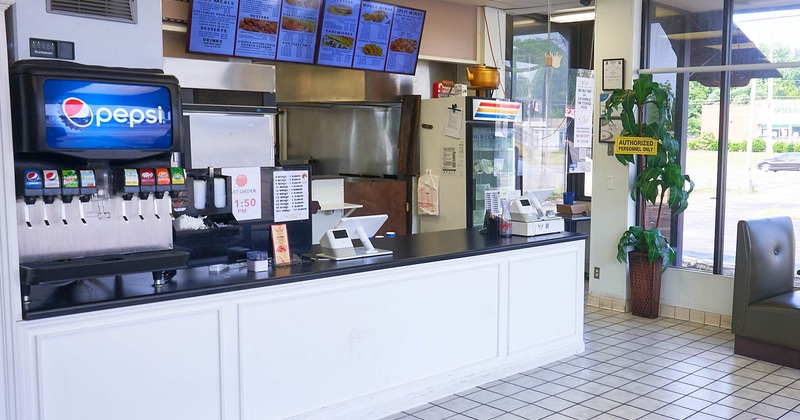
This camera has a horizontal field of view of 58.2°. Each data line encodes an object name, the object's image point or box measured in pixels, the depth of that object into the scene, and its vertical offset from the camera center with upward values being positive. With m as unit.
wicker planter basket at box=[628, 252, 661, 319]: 6.26 -1.14
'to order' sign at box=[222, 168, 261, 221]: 3.86 -0.20
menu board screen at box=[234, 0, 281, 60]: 5.55 +0.99
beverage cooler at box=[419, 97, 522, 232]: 6.93 +0.03
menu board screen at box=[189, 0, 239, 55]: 5.32 +0.97
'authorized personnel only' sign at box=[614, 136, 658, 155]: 6.03 +0.08
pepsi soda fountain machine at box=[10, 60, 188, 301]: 2.79 -0.06
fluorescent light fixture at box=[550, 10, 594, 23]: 8.16 +1.58
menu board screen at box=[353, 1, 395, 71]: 6.29 +1.07
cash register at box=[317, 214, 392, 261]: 4.05 -0.48
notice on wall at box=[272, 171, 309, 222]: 4.04 -0.23
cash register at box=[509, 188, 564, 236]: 5.08 -0.46
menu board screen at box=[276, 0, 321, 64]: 5.80 +1.02
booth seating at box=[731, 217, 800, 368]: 4.95 -1.02
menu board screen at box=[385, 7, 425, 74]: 6.55 +1.06
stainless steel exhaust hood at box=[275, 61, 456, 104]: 7.09 +0.72
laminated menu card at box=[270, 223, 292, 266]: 3.89 -0.49
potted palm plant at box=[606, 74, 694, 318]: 6.04 -0.22
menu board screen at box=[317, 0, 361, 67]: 6.04 +1.04
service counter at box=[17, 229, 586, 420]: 2.98 -0.91
